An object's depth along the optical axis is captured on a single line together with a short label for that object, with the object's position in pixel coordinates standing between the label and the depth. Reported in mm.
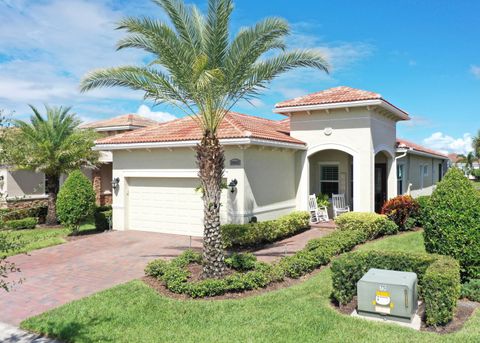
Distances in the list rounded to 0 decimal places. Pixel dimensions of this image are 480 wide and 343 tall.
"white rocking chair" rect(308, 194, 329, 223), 17156
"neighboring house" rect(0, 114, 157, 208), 20609
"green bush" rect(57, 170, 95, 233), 15641
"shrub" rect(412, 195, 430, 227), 15258
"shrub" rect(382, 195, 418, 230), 14859
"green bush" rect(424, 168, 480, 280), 7949
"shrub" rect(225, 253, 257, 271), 9484
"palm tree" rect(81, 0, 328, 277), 8852
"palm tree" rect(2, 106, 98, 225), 18156
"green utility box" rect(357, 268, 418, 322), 6398
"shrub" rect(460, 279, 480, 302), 7511
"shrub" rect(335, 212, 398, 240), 13469
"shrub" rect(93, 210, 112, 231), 17031
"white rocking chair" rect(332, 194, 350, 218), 17391
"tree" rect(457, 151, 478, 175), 74062
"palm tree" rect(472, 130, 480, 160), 60875
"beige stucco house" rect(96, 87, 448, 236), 13773
